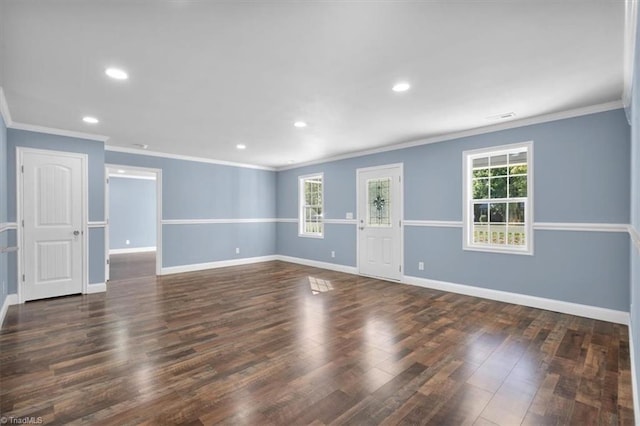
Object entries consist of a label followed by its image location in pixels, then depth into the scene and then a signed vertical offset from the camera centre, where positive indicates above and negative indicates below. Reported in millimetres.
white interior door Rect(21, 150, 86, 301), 4352 -198
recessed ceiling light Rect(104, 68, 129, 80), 2643 +1214
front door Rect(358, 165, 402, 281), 5551 -214
